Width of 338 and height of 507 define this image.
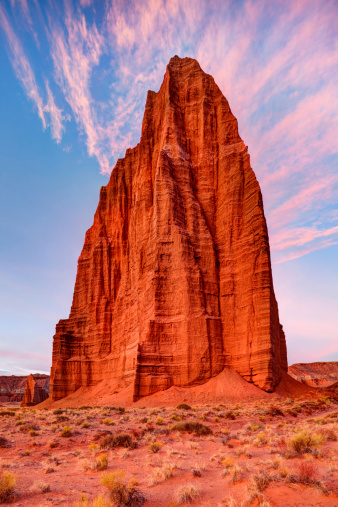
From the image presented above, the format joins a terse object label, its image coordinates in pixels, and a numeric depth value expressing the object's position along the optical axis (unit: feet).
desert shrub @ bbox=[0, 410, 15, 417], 81.87
